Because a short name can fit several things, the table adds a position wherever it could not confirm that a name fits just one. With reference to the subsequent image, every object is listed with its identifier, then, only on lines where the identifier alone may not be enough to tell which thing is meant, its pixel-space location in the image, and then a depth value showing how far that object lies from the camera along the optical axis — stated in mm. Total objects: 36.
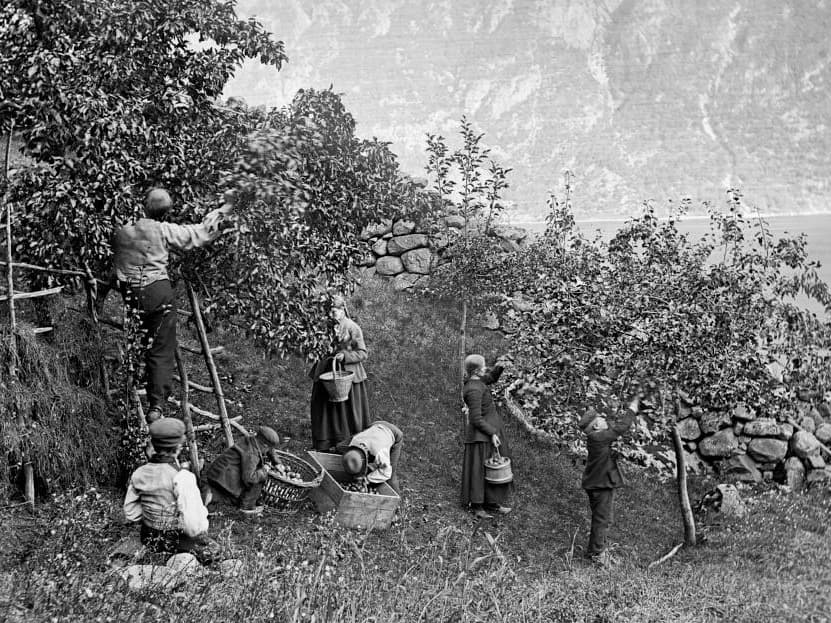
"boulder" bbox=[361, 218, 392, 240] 17000
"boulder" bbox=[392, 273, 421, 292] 16422
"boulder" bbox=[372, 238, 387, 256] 16969
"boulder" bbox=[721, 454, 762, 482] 12883
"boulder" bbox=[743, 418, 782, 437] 13203
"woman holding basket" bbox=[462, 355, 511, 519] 9102
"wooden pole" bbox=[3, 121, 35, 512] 6353
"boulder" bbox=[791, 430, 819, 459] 13195
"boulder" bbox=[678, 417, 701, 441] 13633
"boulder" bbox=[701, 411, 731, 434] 13238
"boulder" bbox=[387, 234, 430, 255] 16844
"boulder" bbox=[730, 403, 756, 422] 13507
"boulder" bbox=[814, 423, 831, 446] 14258
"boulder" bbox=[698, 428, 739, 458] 13258
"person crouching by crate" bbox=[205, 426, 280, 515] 7023
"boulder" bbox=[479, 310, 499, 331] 15727
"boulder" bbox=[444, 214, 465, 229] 17062
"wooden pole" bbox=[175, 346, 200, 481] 7438
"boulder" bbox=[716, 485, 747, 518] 10586
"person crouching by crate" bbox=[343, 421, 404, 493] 7797
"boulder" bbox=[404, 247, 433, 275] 16594
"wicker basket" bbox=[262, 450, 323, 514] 7531
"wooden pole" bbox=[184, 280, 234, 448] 7422
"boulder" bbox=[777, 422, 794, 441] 13312
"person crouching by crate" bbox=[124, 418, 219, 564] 5379
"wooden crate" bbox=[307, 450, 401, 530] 7520
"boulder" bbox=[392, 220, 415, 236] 16922
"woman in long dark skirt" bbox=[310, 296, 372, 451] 9172
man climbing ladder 6336
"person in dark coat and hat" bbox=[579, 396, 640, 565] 8609
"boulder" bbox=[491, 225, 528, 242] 16997
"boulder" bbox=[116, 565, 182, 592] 4570
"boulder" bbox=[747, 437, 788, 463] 13098
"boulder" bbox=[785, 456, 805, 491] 12750
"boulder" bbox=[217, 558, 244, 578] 4996
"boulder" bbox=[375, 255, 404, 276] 16734
